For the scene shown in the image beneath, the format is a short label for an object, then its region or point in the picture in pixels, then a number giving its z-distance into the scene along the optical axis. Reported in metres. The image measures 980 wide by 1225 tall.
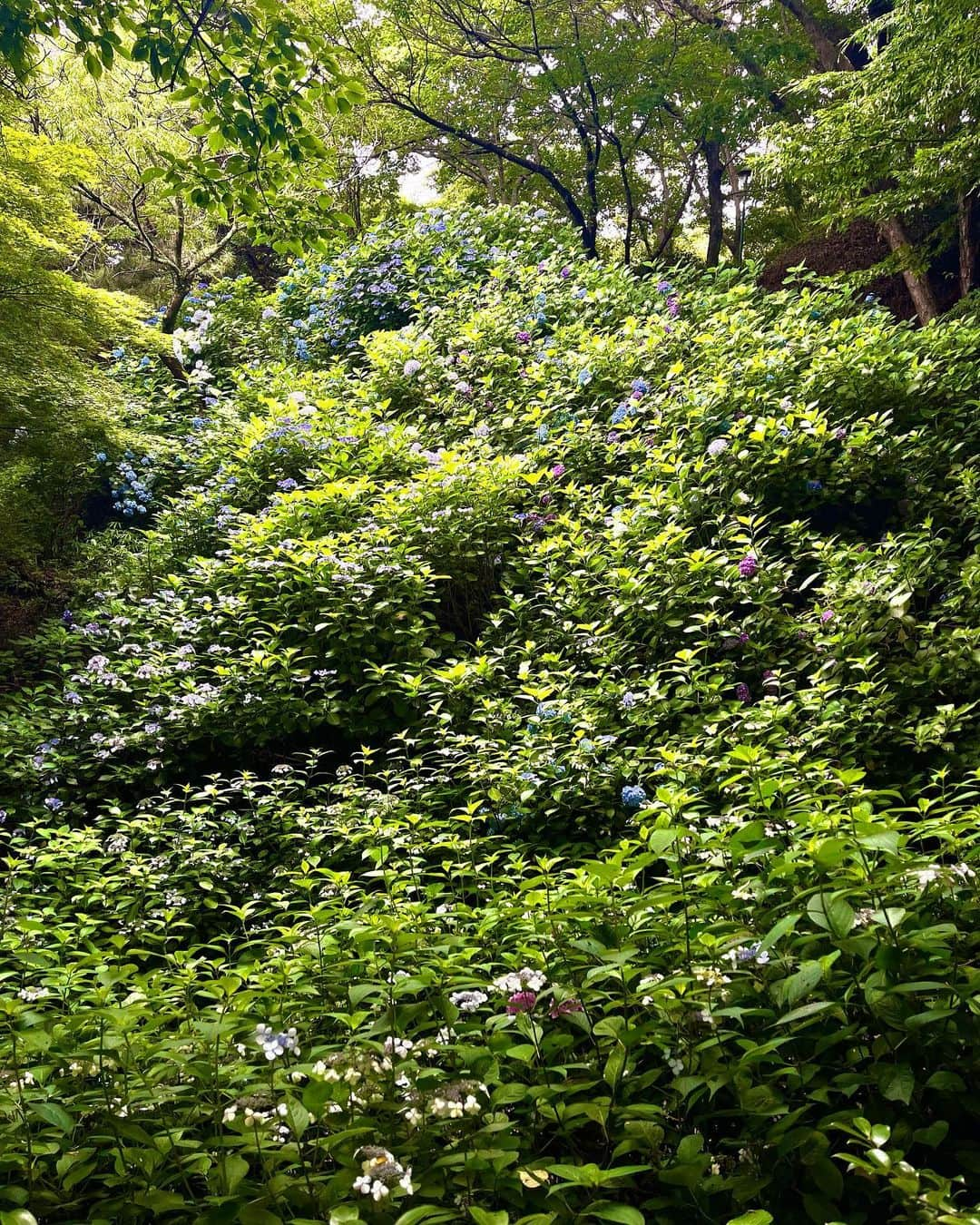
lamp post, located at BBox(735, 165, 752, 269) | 11.17
